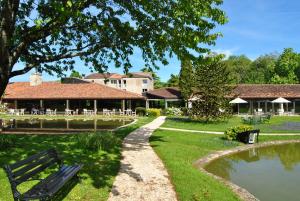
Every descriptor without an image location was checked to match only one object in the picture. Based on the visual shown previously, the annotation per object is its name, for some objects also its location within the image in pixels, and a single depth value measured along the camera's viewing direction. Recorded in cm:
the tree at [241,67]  6311
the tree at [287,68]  4979
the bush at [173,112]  2937
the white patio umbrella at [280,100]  2888
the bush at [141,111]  2842
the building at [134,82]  4230
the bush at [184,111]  2867
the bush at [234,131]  1316
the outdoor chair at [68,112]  2965
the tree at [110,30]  595
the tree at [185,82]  2840
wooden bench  442
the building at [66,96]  2999
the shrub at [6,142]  861
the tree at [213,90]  1968
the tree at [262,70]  5567
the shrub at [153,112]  2736
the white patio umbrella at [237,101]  2702
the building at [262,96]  3115
